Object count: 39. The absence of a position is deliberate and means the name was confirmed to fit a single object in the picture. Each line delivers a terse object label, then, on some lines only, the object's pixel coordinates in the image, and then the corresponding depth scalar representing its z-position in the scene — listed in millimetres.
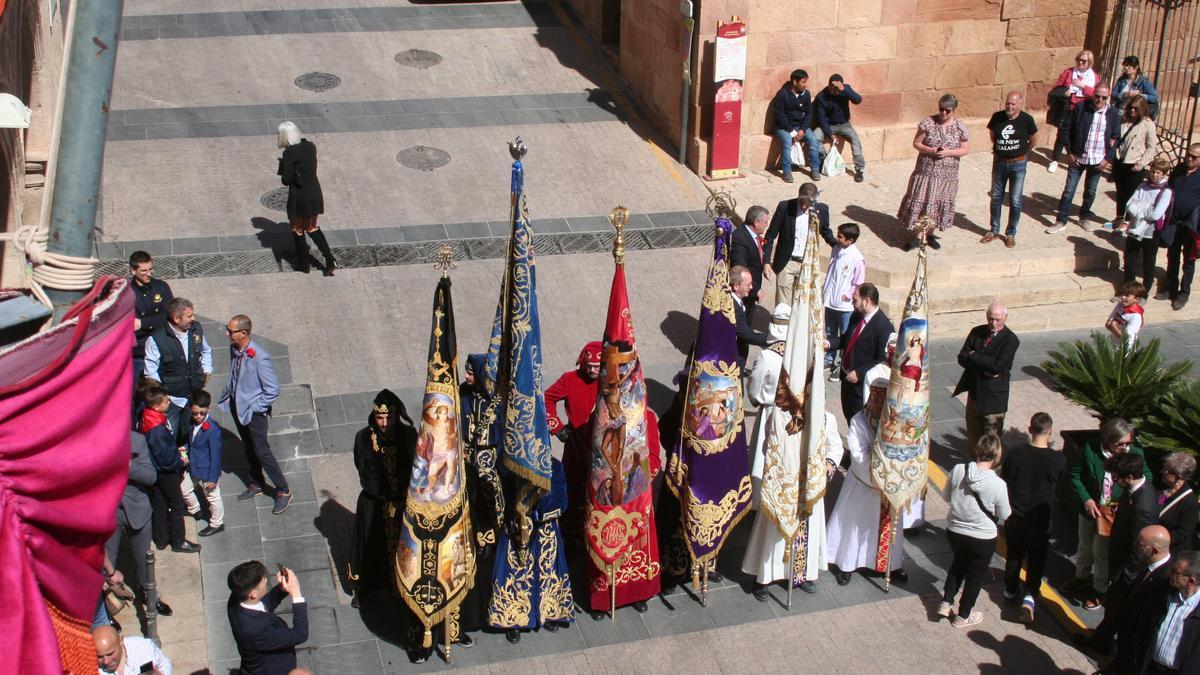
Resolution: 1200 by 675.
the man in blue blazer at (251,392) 10492
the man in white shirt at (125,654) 6789
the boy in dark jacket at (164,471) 9594
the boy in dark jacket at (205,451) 9883
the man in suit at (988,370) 11250
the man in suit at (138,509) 9289
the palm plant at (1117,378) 10914
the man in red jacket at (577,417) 9484
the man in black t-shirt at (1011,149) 15023
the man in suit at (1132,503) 9352
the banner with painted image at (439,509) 8344
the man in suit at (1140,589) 8570
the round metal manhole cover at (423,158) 17141
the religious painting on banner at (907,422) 9602
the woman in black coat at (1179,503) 9359
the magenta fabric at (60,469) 2861
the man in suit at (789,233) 13656
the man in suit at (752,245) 12969
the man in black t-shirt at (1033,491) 9727
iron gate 17766
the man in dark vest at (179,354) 10773
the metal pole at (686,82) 16839
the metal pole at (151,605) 8984
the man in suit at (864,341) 11258
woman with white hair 13789
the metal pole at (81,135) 3137
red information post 16516
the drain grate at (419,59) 19906
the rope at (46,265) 3082
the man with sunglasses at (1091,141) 15859
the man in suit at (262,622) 7703
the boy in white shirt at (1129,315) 12367
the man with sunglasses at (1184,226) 14195
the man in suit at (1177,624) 8125
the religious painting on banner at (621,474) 8648
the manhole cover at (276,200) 15898
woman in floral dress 14906
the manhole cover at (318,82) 19016
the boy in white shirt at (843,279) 12898
